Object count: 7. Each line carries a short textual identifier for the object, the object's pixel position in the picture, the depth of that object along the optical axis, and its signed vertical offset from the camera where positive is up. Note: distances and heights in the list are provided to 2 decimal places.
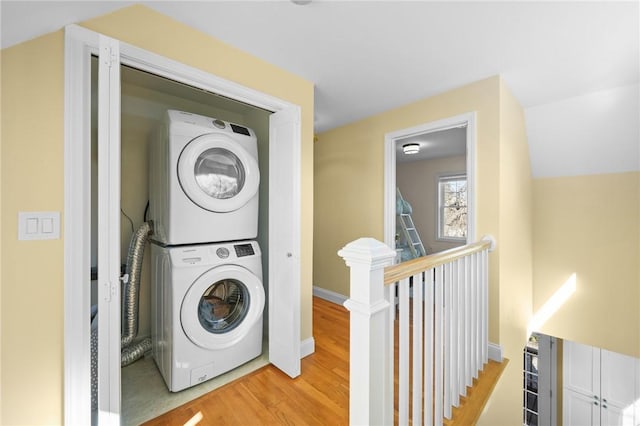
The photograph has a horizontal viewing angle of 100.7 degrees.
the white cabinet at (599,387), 3.18 -2.22
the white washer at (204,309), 1.68 -0.68
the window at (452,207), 4.89 +0.10
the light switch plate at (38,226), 1.04 -0.06
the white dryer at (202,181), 1.74 +0.22
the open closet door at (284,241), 1.92 -0.22
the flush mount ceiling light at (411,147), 3.66 +0.91
